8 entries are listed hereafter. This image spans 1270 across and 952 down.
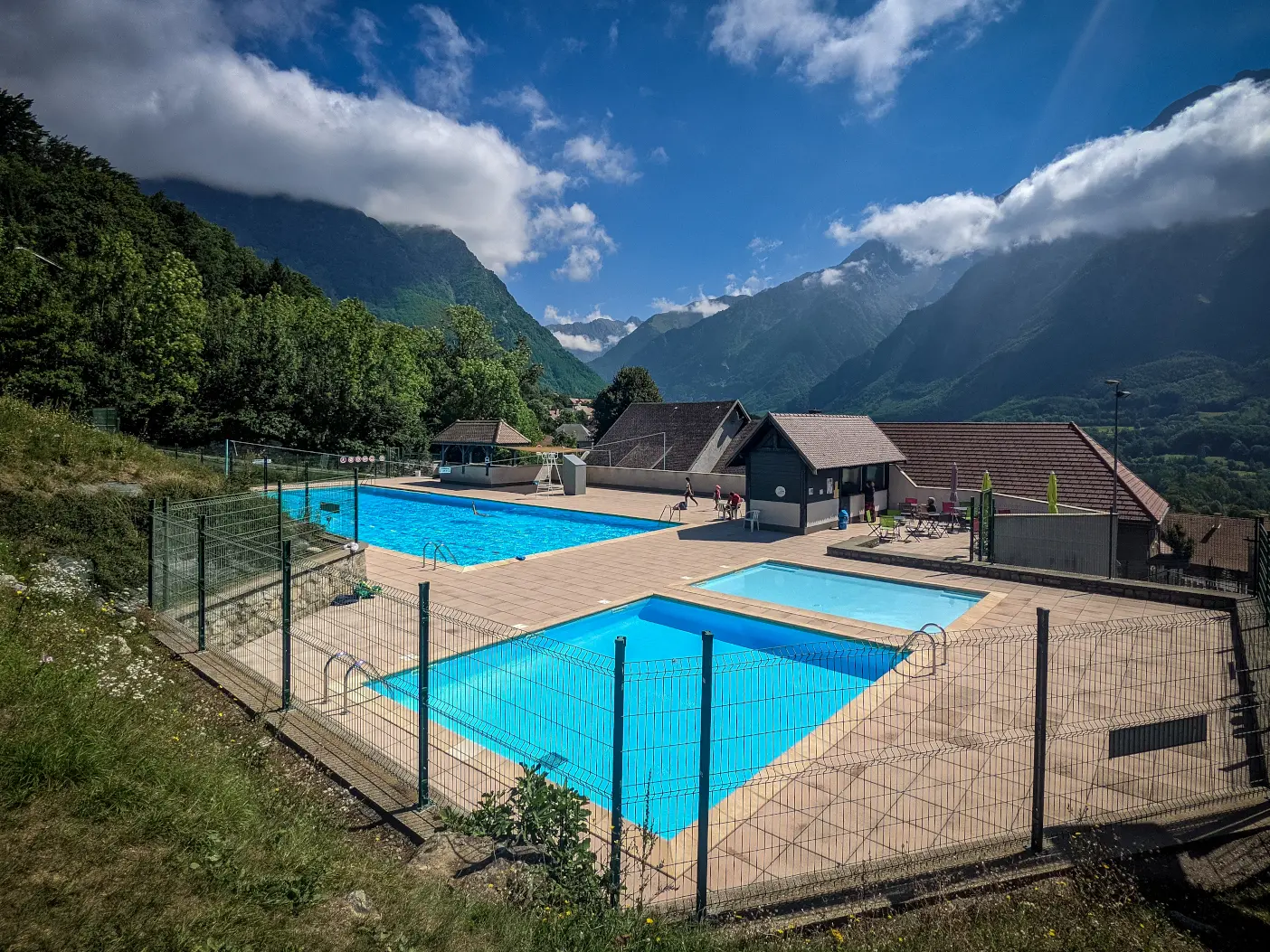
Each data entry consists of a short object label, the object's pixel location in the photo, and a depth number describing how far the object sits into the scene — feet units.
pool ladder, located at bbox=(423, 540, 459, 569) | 59.31
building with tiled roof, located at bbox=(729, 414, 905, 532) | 63.77
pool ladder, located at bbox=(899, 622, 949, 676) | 26.82
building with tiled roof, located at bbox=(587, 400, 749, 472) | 109.31
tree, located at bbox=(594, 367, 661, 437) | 208.85
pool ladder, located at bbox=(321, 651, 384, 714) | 23.04
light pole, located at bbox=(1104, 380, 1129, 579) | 43.96
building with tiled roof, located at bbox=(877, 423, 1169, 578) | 56.13
